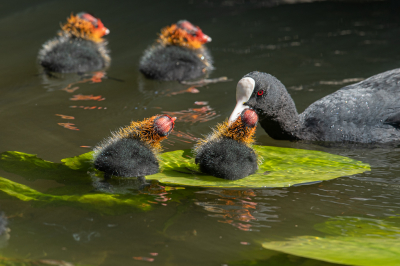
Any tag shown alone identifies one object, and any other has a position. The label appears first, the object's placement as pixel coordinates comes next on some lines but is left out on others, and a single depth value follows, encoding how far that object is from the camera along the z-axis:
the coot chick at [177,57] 12.66
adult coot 8.66
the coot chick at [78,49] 12.84
